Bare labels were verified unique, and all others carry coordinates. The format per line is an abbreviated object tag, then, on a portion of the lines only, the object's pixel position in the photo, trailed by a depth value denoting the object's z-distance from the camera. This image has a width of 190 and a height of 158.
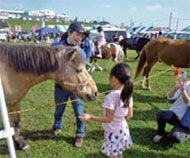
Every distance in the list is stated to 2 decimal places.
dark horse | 14.89
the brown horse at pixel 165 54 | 6.17
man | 2.98
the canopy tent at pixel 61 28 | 35.20
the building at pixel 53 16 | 64.65
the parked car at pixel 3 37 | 29.14
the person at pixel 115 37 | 18.92
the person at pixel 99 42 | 10.83
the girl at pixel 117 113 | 2.04
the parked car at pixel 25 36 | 35.03
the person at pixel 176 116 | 3.30
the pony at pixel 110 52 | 10.95
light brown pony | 2.57
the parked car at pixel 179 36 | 23.55
